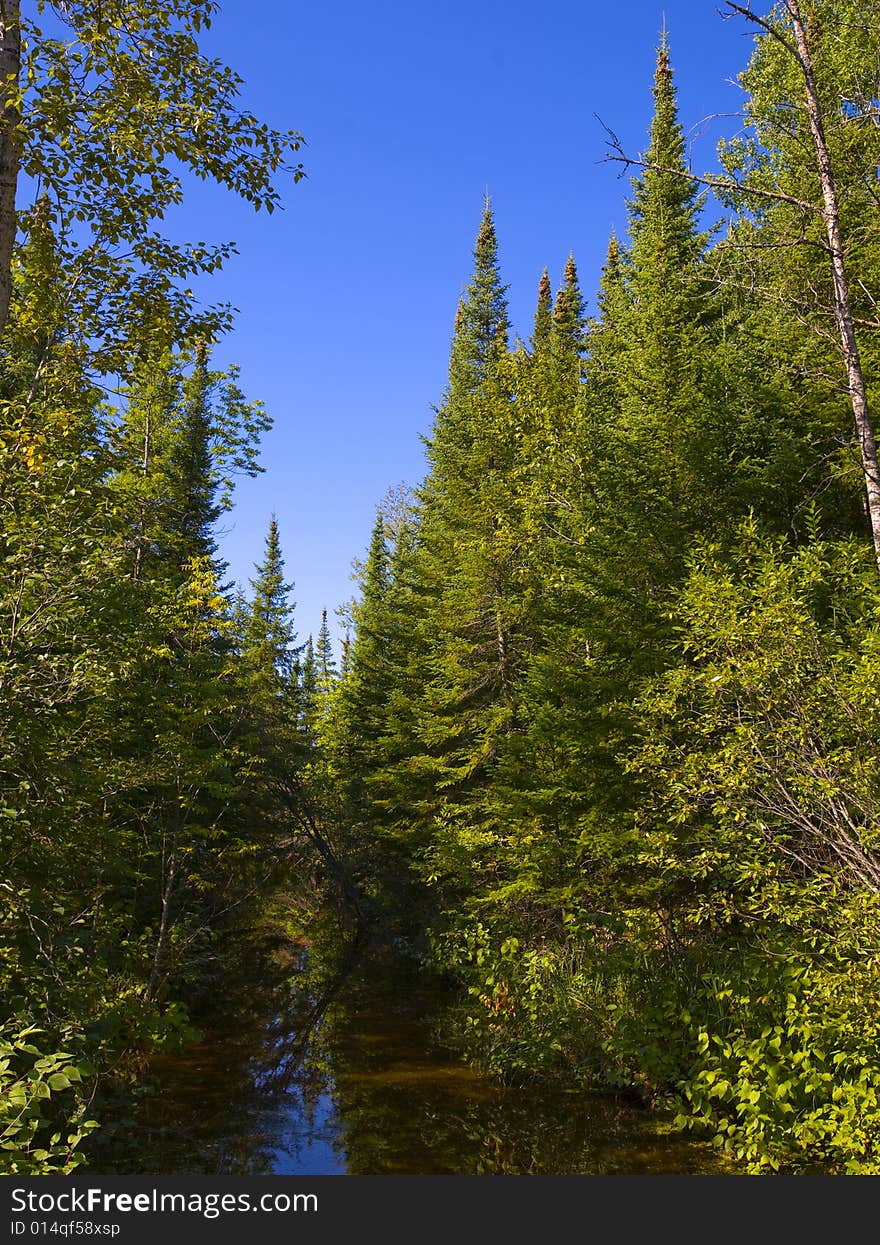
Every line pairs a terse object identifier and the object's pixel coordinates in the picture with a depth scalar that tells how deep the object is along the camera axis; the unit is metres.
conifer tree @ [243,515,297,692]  23.39
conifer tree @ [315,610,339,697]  42.34
